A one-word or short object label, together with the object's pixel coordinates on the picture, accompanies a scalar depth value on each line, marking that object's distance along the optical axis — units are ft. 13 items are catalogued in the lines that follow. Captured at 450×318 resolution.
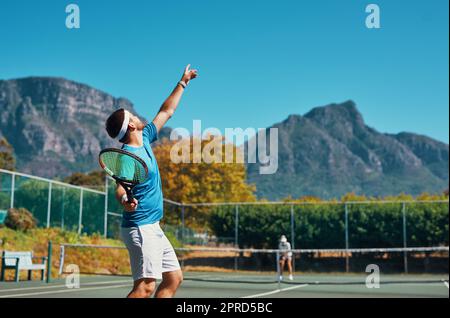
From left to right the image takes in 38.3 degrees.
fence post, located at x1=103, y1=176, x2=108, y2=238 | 76.79
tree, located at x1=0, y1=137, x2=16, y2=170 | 141.56
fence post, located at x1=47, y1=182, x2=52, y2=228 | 68.69
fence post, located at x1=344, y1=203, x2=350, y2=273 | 78.69
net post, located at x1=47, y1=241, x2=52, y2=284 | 44.34
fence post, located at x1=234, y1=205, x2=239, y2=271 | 88.02
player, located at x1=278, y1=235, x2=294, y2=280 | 64.85
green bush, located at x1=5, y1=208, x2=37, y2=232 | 61.00
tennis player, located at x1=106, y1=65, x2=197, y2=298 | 13.39
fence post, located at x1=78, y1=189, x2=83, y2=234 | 73.69
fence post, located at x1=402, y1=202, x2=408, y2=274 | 76.84
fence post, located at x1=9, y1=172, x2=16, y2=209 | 62.90
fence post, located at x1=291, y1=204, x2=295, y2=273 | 85.34
